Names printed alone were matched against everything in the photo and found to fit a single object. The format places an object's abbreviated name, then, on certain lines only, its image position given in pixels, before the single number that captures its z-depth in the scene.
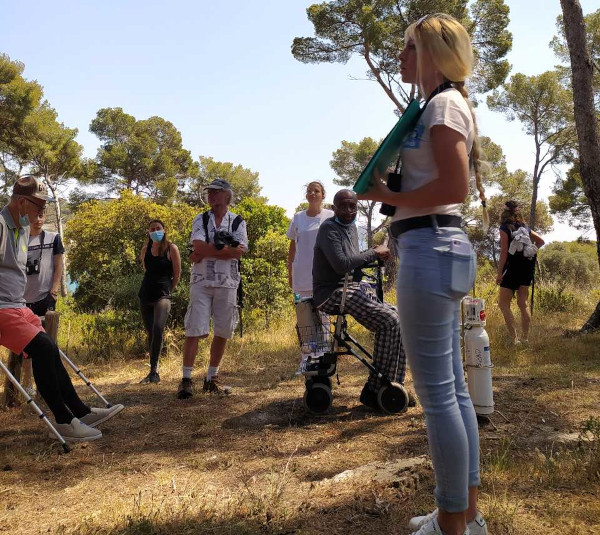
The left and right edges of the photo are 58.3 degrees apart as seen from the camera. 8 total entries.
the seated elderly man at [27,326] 3.79
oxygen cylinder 3.60
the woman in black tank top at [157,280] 6.39
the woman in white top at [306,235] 5.59
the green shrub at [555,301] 10.15
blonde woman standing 1.76
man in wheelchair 4.21
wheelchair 4.27
